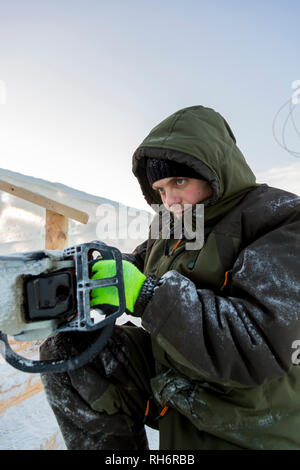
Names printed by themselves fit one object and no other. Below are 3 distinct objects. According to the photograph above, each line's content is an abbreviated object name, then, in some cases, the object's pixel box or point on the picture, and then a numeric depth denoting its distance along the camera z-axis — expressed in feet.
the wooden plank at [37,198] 9.73
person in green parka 2.87
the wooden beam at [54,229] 10.56
